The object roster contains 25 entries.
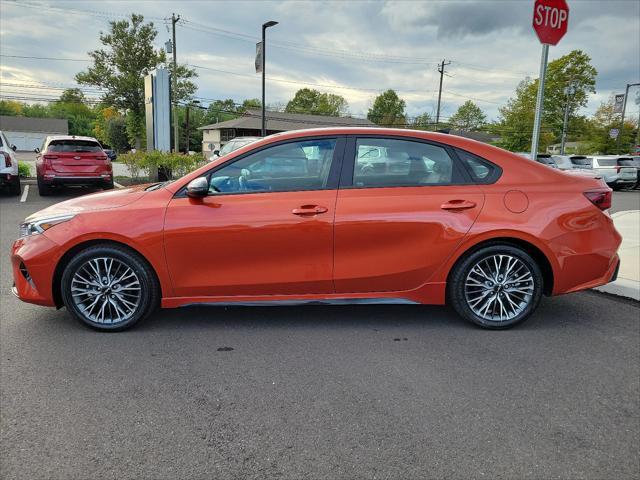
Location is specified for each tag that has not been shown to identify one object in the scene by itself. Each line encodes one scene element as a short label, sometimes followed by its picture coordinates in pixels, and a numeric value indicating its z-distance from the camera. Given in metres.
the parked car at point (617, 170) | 21.66
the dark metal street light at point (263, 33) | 21.33
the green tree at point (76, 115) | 97.31
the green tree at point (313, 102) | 99.38
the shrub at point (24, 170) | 17.97
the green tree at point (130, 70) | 58.34
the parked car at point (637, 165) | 22.22
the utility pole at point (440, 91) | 51.04
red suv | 12.60
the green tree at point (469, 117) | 108.25
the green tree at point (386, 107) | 90.38
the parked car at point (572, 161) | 22.98
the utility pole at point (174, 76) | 43.77
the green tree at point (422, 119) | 86.00
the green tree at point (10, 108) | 109.08
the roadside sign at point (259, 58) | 21.59
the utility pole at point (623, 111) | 39.92
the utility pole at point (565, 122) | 40.69
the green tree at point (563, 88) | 54.59
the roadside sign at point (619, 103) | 39.09
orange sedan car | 3.91
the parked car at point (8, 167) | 11.99
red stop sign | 5.91
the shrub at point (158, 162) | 14.81
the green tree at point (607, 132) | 47.50
